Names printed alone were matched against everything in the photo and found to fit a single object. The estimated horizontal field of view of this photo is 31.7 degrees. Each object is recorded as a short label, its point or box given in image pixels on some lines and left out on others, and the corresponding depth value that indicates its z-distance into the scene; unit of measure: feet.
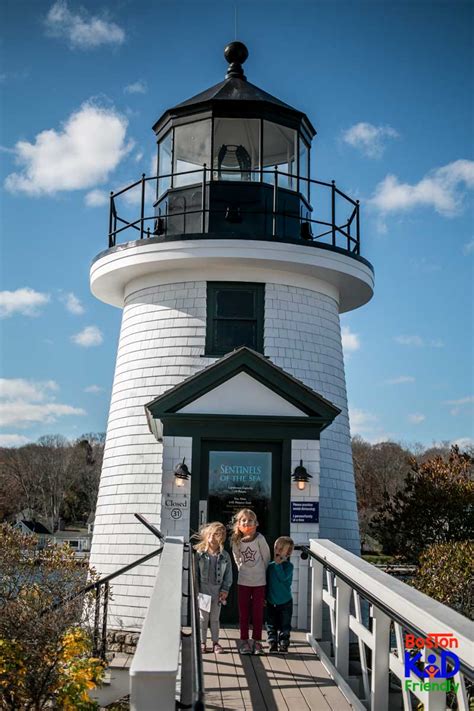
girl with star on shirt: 26.66
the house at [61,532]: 184.57
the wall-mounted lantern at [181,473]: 35.70
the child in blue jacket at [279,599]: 26.63
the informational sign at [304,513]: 35.68
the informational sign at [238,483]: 36.22
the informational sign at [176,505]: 36.22
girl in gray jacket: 26.81
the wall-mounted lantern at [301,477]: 35.42
